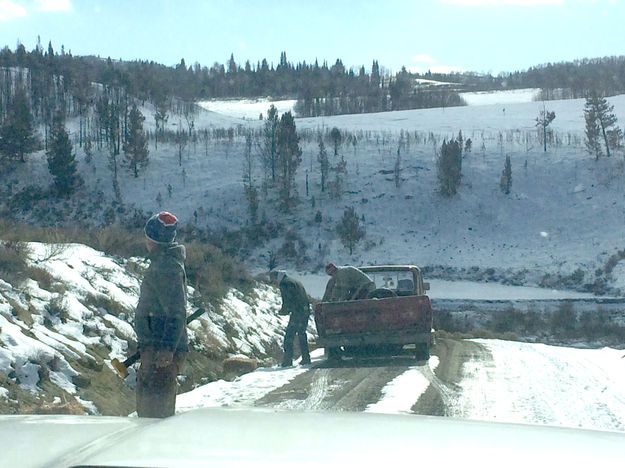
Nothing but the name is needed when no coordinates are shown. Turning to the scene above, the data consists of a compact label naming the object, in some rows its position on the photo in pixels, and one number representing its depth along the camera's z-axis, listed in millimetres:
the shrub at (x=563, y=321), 31125
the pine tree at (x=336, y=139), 80062
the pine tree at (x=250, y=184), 68000
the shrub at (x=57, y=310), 11852
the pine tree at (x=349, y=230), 63031
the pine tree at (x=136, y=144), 72688
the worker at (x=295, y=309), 15336
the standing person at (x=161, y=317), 6676
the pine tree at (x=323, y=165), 72812
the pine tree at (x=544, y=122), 79625
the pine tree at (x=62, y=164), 66062
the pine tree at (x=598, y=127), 73938
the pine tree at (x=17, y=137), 71062
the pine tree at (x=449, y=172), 71125
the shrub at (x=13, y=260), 12352
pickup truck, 15094
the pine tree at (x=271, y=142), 73562
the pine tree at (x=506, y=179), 71500
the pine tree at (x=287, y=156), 70438
